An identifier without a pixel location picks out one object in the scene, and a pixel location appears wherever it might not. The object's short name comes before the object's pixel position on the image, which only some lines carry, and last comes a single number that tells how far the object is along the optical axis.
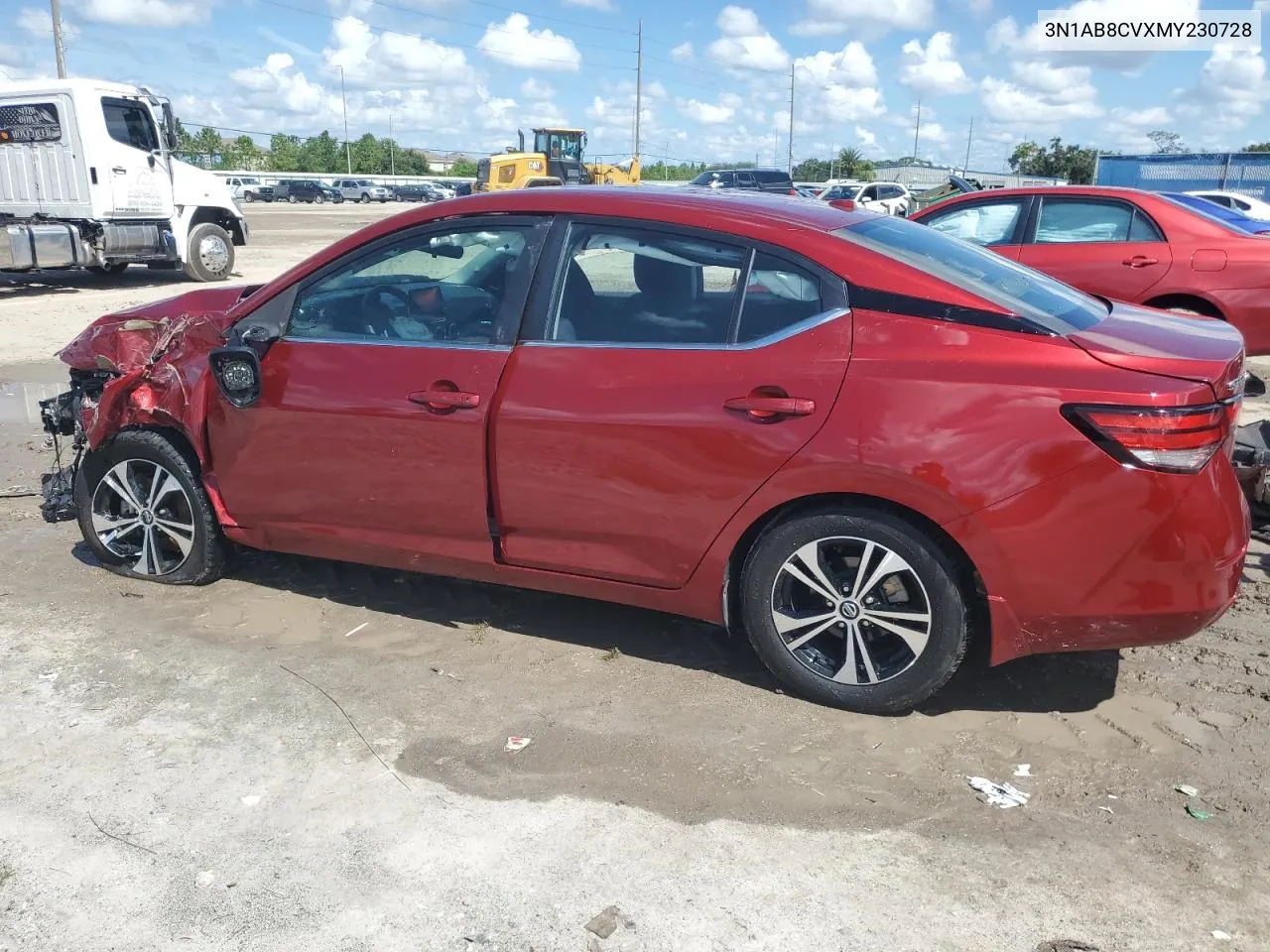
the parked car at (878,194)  29.03
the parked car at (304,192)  66.31
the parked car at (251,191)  65.75
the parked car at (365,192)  68.62
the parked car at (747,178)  36.12
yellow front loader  39.12
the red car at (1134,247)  7.80
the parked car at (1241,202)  20.15
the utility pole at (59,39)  31.11
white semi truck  15.52
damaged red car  3.08
